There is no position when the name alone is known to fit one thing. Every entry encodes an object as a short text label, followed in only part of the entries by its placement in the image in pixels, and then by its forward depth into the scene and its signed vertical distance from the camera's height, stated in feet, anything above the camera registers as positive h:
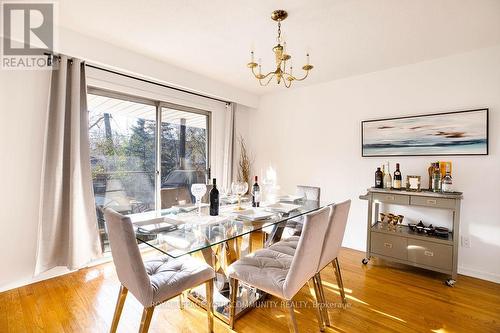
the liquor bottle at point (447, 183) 8.25 -0.55
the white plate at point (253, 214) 6.41 -1.39
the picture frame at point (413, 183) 8.83 -0.61
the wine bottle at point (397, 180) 9.12 -0.51
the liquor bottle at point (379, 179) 9.64 -0.51
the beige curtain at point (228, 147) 13.59 +0.94
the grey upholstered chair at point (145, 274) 4.29 -2.35
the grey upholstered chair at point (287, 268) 4.77 -2.37
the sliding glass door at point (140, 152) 9.40 +0.45
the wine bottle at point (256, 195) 7.77 -0.98
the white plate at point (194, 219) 6.11 -1.45
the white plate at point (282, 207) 7.35 -1.34
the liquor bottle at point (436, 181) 8.50 -0.49
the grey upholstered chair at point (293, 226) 8.24 -2.19
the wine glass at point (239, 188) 7.48 -0.75
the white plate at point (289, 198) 8.99 -1.28
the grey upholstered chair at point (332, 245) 5.90 -2.12
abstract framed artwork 8.36 +1.22
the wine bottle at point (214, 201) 6.70 -1.03
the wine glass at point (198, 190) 6.64 -0.73
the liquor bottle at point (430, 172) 8.75 -0.19
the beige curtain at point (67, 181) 7.71 -0.66
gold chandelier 6.28 +2.95
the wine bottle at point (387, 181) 9.75 -0.59
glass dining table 5.08 -1.55
